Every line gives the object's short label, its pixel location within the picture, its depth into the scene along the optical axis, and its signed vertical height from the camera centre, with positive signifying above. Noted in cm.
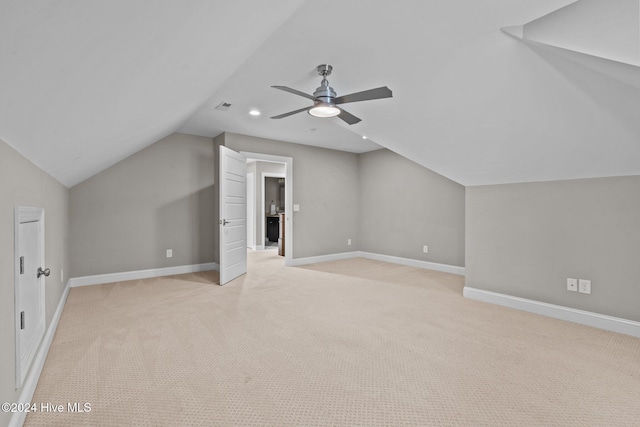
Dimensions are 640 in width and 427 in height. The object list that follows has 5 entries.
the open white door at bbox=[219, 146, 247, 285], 422 -3
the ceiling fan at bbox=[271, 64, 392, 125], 227 +91
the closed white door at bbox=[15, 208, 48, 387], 154 -45
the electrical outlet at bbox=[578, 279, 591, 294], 284 -69
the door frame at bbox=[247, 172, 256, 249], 788 +1
